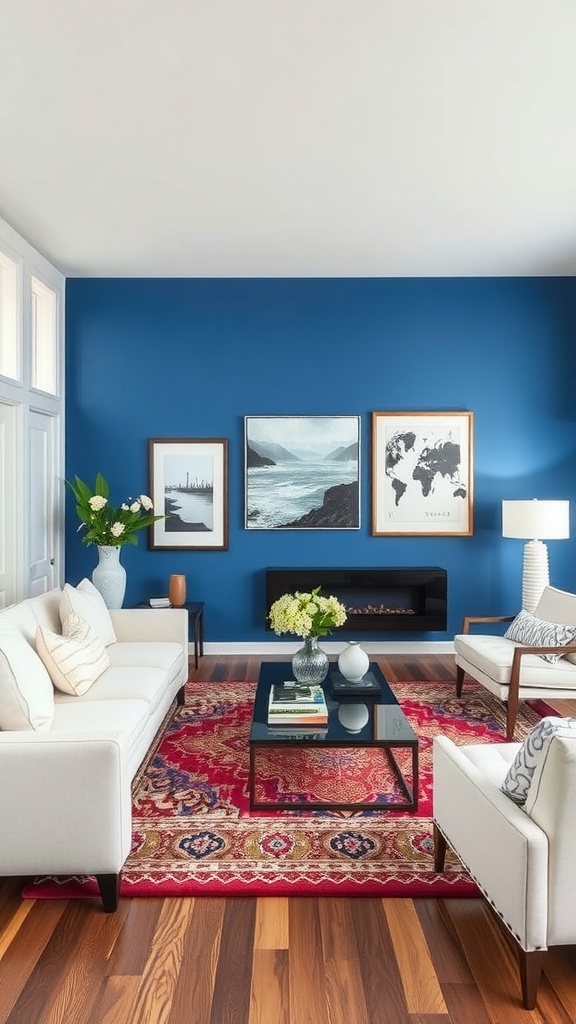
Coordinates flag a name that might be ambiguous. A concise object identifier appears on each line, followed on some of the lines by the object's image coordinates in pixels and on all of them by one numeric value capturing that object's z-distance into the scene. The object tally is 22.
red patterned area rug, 2.42
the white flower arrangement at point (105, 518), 5.16
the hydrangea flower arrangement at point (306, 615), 3.43
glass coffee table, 2.88
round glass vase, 3.56
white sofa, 2.21
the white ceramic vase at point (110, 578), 5.14
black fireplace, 5.49
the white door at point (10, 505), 4.68
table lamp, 4.99
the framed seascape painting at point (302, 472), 5.70
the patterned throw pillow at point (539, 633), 3.92
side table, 5.31
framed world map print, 5.71
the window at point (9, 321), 4.63
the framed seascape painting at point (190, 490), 5.72
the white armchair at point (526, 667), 3.78
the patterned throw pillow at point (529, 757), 1.86
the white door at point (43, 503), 5.10
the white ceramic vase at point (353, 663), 3.57
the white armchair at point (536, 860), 1.77
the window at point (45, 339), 5.35
